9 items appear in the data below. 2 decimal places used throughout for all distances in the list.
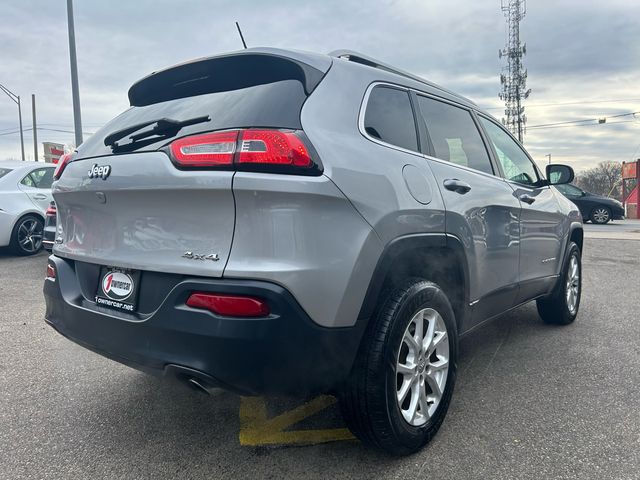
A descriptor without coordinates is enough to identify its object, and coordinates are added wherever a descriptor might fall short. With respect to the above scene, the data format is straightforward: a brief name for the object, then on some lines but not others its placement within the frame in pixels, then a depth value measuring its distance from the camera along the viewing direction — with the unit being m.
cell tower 51.00
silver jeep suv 1.90
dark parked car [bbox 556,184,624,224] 19.98
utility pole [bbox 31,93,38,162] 40.19
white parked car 7.93
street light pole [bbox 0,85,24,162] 36.47
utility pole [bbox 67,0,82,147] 13.02
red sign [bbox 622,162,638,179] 38.74
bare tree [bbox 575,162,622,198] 71.44
